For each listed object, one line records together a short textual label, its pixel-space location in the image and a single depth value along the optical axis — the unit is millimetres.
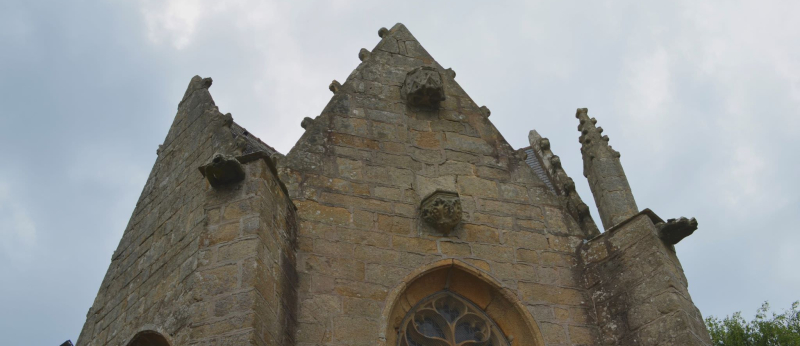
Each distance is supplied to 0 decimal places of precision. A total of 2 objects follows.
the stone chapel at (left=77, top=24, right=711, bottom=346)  6723
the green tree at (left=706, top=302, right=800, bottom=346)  18094
